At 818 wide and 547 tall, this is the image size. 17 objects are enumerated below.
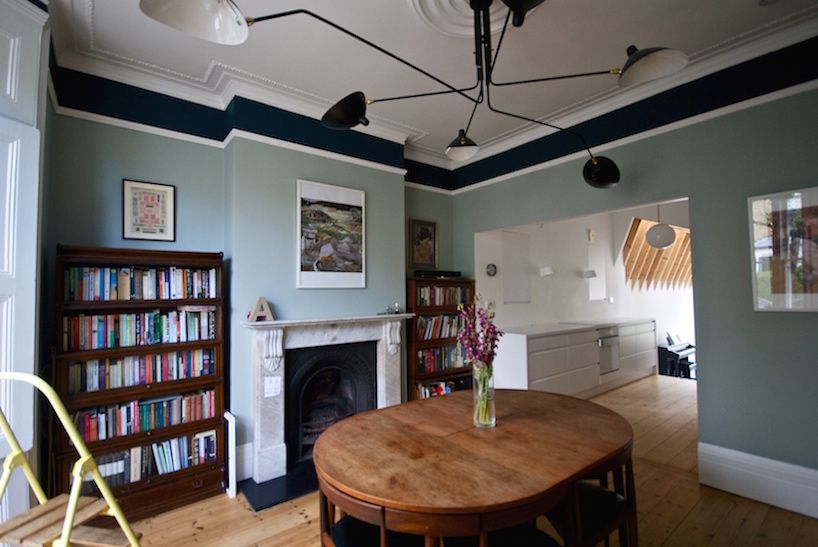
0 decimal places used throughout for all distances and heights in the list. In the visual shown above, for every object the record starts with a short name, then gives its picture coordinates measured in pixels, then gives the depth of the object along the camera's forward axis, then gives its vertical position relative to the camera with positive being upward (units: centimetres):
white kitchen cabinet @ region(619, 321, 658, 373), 546 -104
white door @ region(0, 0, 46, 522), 155 +32
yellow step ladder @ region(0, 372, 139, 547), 95 -64
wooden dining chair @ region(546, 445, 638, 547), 126 -91
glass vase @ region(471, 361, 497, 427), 164 -51
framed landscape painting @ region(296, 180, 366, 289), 308 +42
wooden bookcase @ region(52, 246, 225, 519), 220 -52
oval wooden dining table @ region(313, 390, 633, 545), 107 -64
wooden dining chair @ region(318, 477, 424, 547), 111 -90
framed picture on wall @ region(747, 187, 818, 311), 221 +18
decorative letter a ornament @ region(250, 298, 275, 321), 274 -19
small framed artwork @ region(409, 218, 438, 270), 420 +46
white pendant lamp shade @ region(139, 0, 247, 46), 114 +87
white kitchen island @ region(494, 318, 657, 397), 409 -94
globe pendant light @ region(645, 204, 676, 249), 454 +55
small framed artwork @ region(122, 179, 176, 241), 262 +56
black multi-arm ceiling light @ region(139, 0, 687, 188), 116 +87
